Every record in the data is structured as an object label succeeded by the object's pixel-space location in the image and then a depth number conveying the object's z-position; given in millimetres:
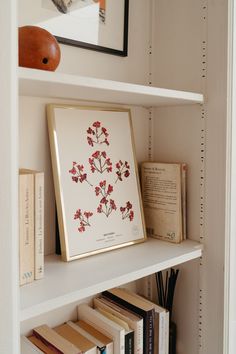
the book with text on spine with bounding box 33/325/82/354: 986
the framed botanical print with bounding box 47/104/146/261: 1062
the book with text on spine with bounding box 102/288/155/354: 1146
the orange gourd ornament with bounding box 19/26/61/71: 854
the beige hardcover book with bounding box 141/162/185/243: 1205
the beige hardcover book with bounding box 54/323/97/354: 1015
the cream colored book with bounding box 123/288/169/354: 1186
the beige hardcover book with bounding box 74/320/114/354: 1039
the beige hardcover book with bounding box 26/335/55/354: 999
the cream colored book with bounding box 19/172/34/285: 868
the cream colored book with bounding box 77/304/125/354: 1046
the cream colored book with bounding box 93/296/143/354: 1109
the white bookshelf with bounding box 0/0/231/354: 928
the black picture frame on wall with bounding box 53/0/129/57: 1096
